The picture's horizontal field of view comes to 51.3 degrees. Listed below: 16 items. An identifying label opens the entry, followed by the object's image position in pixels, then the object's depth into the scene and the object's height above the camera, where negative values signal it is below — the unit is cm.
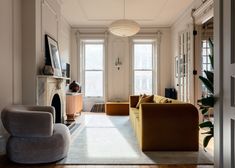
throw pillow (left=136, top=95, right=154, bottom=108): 558 -33
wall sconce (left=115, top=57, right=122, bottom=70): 875 +74
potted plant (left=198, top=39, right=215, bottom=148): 208 +0
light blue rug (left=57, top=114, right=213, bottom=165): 314 -97
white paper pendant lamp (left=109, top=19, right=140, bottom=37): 535 +128
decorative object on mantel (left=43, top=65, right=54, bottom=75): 457 +28
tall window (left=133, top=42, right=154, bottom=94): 888 +64
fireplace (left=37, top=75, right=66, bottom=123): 449 -16
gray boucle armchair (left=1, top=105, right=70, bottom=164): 302 -65
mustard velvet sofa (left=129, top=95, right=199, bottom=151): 356 -62
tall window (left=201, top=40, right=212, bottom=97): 710 +75
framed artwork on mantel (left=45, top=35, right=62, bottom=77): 500 +68
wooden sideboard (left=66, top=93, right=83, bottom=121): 680 -59
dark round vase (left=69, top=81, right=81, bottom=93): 764 -6
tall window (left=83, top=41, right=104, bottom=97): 890 +58
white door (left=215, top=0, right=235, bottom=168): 133 +1
